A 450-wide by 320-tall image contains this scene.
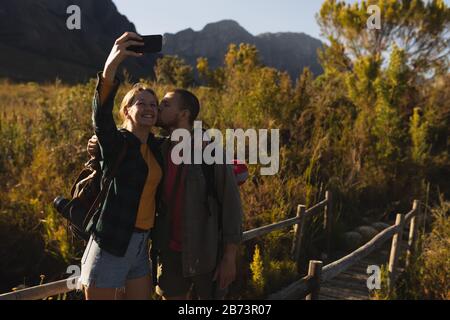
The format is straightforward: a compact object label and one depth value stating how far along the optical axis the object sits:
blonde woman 2.08
